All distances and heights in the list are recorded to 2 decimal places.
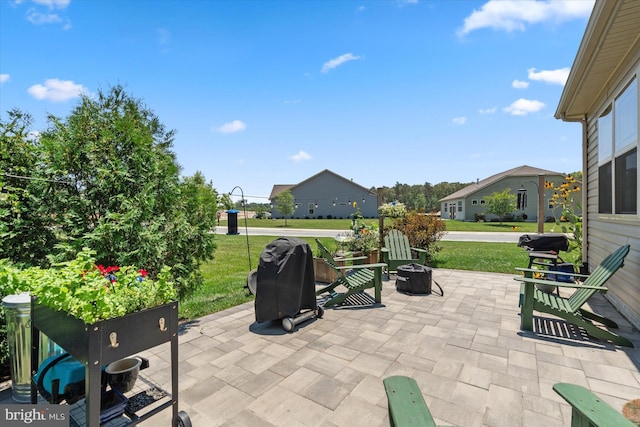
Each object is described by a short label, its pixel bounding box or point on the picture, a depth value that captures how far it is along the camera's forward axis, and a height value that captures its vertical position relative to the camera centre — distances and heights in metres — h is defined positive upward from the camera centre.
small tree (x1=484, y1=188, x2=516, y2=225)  27.67 +0.51
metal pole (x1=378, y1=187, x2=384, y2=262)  7.37 -0.64
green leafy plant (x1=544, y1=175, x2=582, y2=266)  6.76 -0.20
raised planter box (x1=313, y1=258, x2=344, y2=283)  6.00 -1.27
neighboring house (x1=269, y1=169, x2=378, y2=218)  39.84 +1.85
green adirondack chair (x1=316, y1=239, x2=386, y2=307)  4.61 -1.16
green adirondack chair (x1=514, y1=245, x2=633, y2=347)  3.31 -1.18
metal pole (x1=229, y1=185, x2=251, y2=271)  7.40 +0.53
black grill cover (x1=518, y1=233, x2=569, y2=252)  5.94 -0.70
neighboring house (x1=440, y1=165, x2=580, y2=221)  29.89 +1.63
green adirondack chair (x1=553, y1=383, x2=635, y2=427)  0.98 -0.73
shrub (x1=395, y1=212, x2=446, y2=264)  8.13 -0.57
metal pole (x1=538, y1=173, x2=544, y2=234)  8.06 +0.09
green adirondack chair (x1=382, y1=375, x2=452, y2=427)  1.03 -0.75
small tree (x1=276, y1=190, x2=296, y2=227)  33.97 +0.96
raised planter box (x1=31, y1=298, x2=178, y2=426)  1.43 -0.67
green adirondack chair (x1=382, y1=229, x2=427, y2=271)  6.23 -0.92
